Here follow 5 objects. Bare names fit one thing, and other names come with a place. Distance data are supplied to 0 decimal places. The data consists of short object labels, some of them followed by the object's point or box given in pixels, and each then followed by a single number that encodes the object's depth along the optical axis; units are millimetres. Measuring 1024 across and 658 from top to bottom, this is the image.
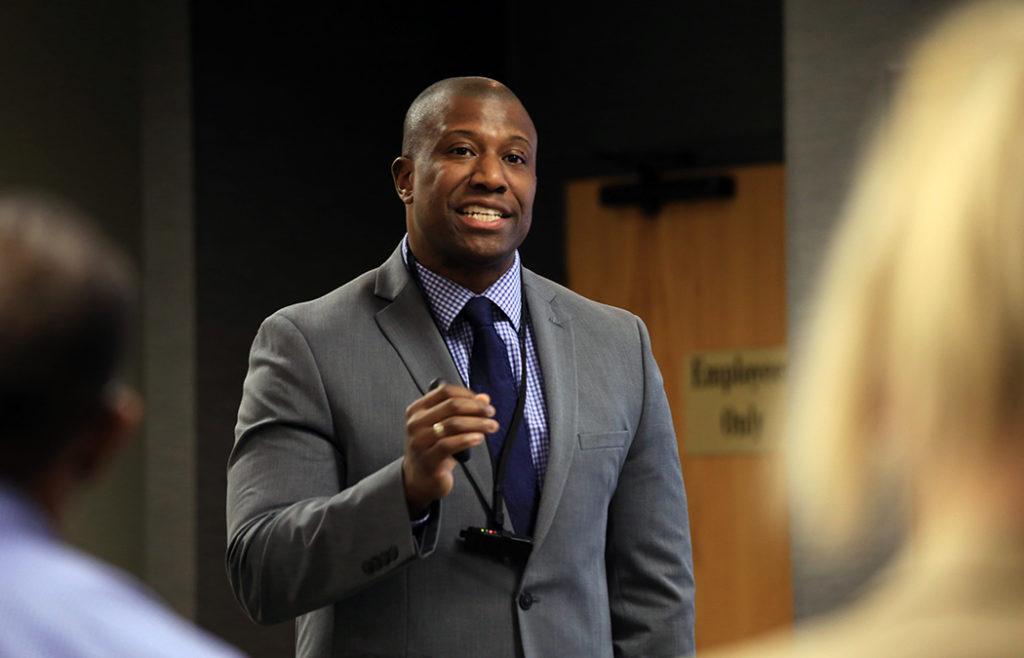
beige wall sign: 9365
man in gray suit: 6029
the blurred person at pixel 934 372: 3355
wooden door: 9320
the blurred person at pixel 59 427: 3529
